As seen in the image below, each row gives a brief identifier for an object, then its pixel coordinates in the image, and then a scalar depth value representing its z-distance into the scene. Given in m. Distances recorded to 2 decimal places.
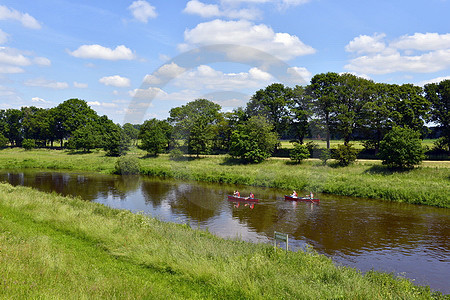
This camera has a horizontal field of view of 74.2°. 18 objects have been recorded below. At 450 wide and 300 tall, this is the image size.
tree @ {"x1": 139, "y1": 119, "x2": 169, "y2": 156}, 83.31
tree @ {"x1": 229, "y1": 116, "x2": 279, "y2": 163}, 66.38
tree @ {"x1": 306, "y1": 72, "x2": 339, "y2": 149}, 66.00
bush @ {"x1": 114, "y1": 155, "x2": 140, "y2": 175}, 65.75
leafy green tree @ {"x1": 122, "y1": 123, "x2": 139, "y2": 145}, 95.84
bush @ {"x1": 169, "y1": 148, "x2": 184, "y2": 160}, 79.44
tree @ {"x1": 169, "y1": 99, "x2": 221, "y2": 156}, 74.44
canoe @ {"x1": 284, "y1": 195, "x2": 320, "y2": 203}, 39.00
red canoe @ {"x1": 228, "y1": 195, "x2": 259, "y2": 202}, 39.62
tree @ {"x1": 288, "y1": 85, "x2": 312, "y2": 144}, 69.50
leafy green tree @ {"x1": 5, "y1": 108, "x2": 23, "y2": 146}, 126.81
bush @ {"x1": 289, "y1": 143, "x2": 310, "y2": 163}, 62.22
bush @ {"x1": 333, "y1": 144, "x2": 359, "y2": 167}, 55.44
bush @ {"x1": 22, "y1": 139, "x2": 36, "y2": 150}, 111.81
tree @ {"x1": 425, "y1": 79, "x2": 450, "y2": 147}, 58.44
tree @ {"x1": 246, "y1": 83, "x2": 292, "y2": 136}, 72.31
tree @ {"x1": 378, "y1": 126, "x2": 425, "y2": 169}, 46.91
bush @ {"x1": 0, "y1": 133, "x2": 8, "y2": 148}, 117.48
